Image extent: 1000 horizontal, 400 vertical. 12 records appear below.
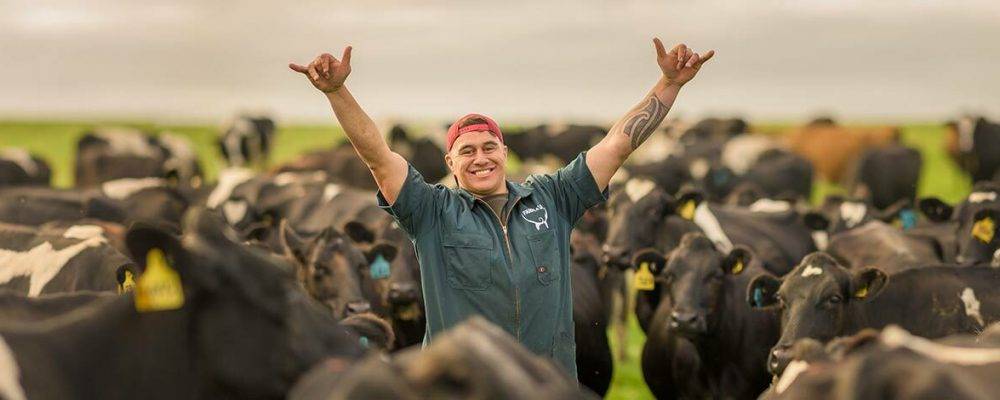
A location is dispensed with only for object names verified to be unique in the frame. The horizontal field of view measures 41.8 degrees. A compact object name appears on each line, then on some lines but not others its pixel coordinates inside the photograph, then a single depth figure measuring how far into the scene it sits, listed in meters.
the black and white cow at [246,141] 30.38
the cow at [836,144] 33.44
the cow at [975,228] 9.47
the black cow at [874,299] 6.69
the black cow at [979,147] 26.00
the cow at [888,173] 24.67
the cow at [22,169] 20.60
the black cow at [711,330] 7.91
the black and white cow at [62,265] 6.83
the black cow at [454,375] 3.08
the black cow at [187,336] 3.63
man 4.93
